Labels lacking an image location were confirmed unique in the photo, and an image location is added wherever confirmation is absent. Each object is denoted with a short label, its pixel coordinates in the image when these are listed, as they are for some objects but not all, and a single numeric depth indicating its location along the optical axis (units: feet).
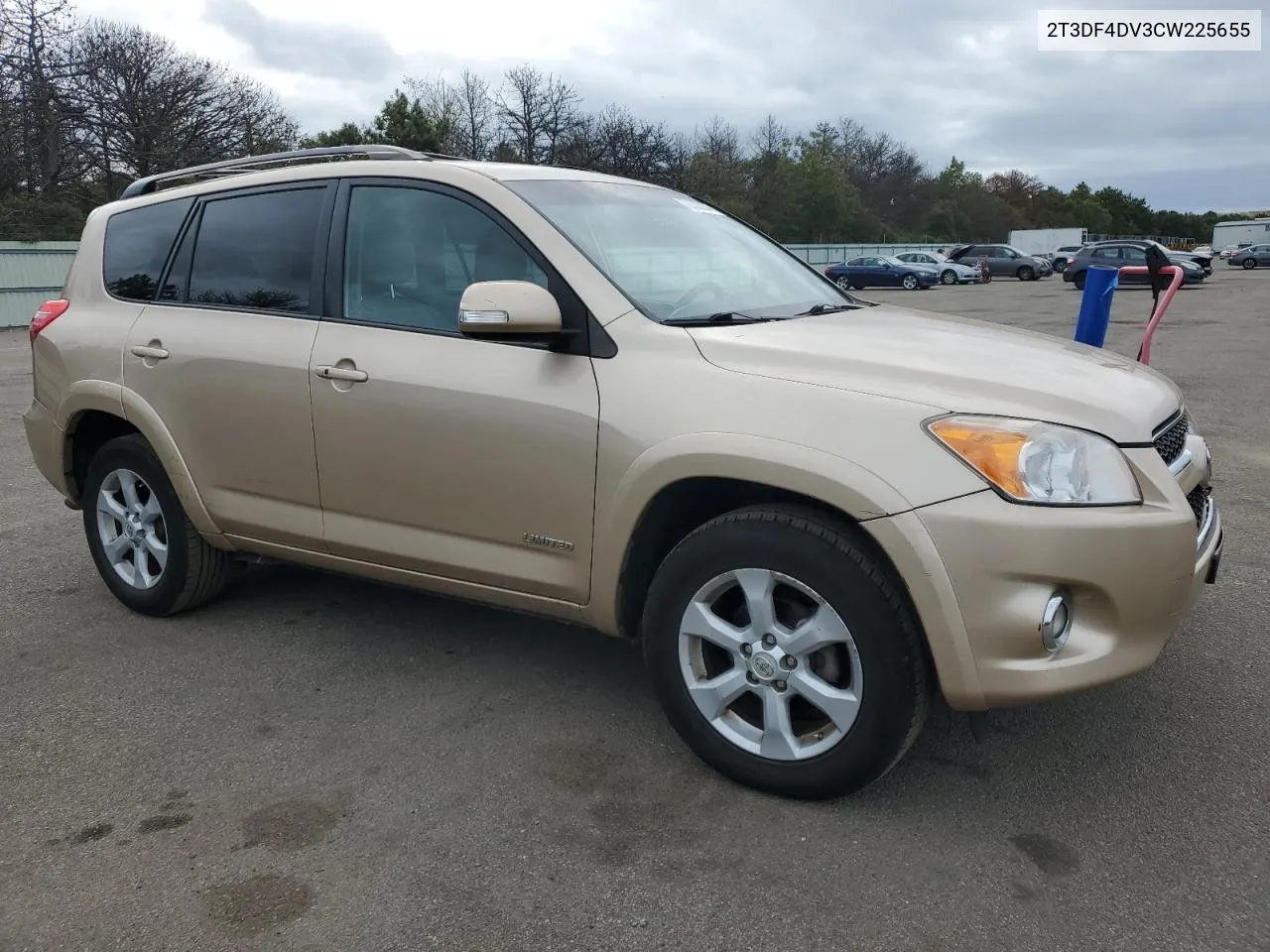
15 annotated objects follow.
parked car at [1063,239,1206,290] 100.68
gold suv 8.29
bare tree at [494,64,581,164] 170.71
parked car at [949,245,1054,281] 136.56
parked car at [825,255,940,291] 123.95
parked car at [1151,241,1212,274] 113.60
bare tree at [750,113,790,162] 224.33
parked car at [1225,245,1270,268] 169.42
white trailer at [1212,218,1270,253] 232.94
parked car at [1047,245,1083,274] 154.81
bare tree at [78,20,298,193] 109.19
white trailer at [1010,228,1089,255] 213.25
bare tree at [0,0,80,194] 95.66
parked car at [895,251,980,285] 128.98
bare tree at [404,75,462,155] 148.97
